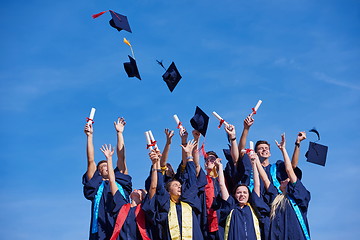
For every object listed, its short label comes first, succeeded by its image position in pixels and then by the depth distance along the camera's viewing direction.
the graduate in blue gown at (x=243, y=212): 8.45
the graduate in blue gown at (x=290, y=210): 8.59
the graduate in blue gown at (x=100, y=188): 8.91
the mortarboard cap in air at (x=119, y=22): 10.24
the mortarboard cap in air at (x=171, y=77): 10.51
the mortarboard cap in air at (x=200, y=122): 9.58
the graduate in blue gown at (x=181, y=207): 8.48
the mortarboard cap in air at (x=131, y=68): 10.34
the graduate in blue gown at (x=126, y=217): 8.58
